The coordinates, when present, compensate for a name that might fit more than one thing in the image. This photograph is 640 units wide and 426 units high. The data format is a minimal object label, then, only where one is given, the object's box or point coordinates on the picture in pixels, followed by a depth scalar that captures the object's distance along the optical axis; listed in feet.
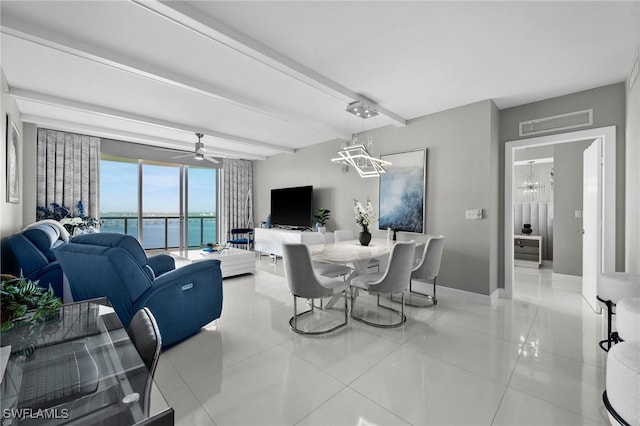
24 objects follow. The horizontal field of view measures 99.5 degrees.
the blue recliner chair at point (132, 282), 6.73
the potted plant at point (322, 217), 18.24
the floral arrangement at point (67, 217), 14.76
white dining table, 8.72
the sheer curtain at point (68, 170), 15.43
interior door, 10.36
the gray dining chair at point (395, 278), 8.74
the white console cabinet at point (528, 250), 18.26
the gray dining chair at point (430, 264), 10.60
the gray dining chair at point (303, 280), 8.26
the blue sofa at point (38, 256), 9.05
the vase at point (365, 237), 11.67
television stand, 18.70
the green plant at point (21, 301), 3.38
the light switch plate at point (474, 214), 11.64
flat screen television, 19.51
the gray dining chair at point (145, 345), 2.62
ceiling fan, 15.85
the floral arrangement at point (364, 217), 11.63
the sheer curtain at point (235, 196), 23.66
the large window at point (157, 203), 21.89
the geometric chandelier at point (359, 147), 10.47
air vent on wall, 10.51
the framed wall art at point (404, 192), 13.46
